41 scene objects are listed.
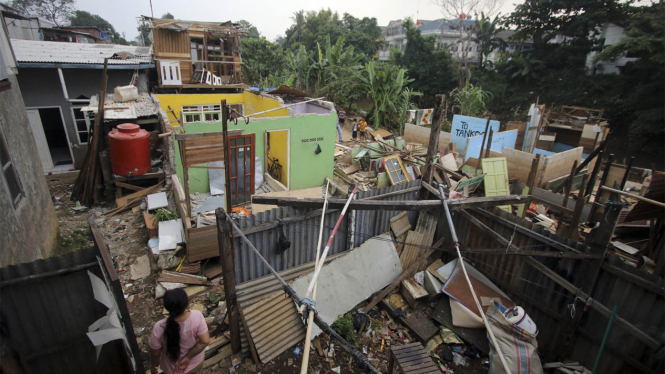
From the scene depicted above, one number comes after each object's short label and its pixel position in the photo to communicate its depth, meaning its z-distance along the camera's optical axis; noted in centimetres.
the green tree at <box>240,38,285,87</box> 2762
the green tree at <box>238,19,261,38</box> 1603
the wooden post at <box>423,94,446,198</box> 584
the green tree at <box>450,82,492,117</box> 2105
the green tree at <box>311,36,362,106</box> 2248
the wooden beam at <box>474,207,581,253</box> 482
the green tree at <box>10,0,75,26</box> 4459
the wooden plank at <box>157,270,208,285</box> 645
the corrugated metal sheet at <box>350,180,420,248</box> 619
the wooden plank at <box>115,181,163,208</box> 961
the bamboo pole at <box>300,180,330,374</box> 175
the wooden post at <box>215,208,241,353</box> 434
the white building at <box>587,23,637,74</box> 2830
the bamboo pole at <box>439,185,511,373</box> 356
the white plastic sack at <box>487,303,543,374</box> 466
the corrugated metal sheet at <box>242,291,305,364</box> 487
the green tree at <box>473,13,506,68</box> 3378
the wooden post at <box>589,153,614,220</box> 689
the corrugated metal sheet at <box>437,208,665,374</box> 411
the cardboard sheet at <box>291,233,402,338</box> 570
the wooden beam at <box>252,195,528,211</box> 466
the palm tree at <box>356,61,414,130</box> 2099
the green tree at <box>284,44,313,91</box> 2250
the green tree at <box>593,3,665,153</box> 2083
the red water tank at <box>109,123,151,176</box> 938
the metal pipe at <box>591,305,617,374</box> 428
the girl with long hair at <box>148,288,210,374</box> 297
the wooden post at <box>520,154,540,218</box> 901
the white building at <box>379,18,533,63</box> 4499
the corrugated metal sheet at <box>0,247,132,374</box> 299
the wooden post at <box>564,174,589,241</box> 725
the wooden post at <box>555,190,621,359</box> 418
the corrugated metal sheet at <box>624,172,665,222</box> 634
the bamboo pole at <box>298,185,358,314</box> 241
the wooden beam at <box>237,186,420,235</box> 487
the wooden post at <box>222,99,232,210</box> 504
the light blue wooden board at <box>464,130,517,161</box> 1317
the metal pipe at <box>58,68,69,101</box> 1167
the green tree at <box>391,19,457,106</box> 3472
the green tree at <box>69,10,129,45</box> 5663
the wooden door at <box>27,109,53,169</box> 1194
